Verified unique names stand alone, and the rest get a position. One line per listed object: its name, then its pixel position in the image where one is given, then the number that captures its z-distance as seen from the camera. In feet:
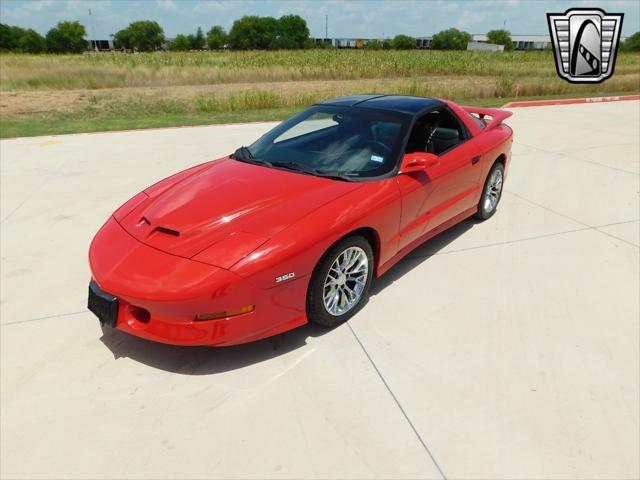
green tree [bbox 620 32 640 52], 291.58
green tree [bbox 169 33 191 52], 445.37
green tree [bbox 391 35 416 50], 414.82
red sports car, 8.86
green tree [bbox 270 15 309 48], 419.33
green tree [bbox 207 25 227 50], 457.27
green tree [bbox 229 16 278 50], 428.15
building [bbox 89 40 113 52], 492.04
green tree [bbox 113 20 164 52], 434.71
